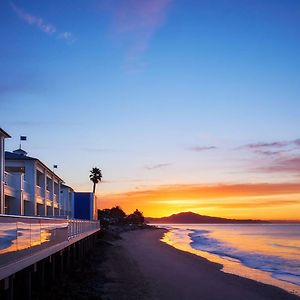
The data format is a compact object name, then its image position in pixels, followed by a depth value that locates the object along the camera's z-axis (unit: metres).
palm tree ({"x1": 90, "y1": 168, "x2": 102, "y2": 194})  63.80
